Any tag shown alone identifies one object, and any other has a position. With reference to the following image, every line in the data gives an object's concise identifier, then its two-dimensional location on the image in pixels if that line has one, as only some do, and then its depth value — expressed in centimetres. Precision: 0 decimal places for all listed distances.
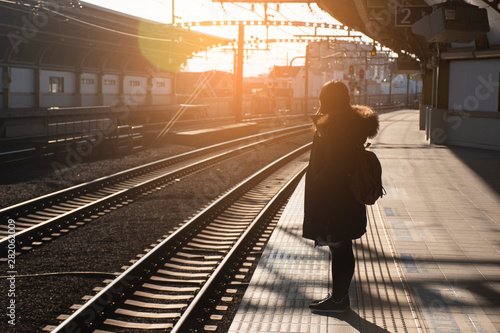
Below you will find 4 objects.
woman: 471
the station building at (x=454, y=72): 1772
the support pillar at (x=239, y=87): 3453
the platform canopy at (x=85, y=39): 2847
